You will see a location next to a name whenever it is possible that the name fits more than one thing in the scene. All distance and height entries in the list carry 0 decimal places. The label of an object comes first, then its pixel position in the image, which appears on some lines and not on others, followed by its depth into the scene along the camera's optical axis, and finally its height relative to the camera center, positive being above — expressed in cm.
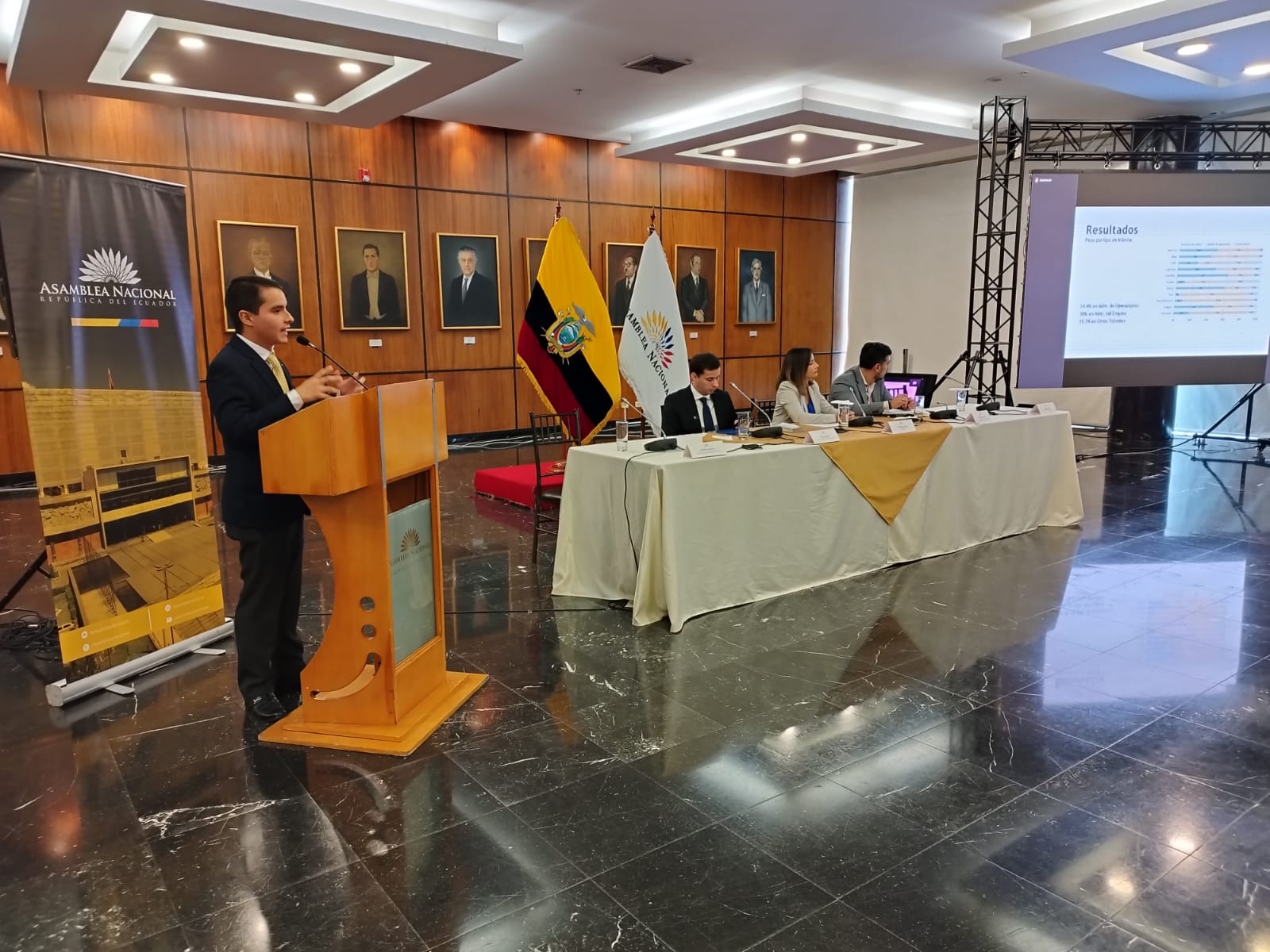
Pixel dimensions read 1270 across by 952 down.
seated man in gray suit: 555 -29
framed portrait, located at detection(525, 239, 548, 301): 960 +91
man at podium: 271 -47
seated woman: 507 -31
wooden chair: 512 -97
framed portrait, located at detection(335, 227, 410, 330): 849 +61
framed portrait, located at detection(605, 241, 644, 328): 1015 +75
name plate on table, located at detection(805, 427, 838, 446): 438 -52
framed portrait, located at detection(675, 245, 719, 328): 1060 +70
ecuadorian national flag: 595 -3
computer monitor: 882 -52
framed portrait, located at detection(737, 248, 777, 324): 1124 +64
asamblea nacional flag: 526 -2
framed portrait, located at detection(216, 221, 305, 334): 779 +81
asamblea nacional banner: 301 -22
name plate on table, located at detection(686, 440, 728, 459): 400 -54
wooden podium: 251 -70
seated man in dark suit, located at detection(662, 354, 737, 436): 502 -40
